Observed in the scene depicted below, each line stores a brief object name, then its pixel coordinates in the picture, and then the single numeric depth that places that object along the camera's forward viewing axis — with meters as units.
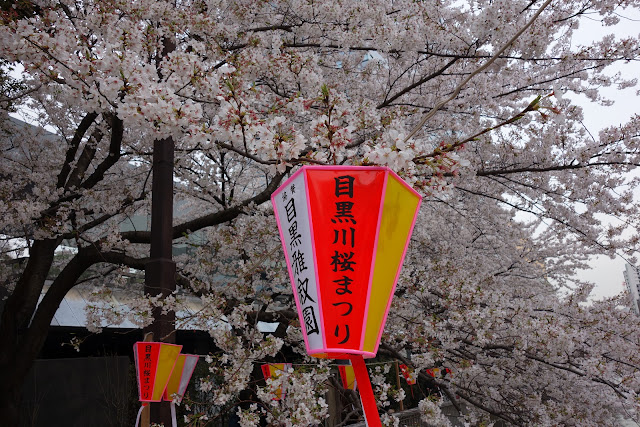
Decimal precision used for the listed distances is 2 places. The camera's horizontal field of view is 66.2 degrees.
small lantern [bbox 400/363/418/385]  5.90
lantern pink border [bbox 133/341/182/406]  4.54
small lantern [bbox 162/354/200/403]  4.98
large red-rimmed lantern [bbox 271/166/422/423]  2.54
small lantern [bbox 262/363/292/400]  4.89
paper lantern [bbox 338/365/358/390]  6.96
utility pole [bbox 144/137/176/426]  4.81
